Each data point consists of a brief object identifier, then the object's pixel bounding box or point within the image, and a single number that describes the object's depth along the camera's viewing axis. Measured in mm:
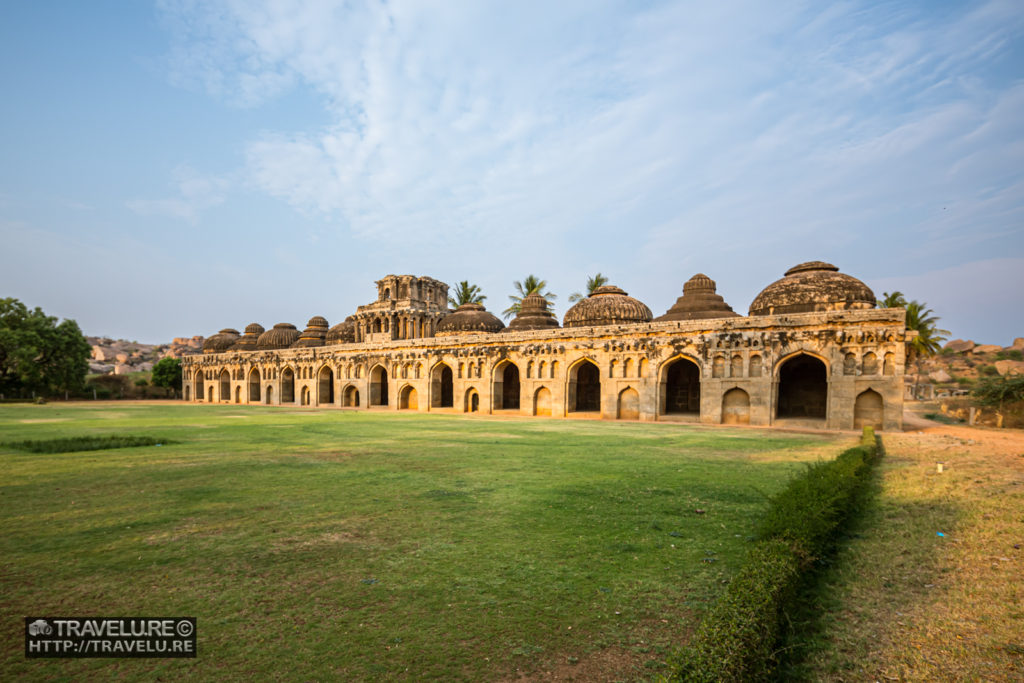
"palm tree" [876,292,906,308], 43438
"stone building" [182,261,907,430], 21953
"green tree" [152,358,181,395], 56500
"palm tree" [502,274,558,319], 55250
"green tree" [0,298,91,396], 40344
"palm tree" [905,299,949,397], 42312
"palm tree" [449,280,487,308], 59406
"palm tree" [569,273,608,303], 54938
